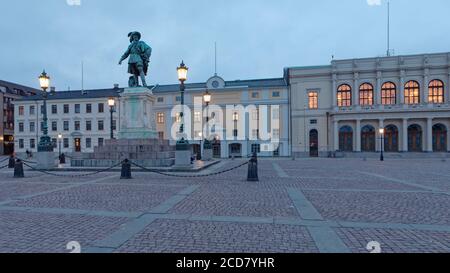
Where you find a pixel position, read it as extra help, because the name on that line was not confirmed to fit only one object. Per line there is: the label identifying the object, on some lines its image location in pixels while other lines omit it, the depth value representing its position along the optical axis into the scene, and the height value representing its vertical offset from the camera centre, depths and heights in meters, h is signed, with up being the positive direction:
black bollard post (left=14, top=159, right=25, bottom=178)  13.75 -1.52
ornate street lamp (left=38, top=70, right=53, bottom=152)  16.22 +0.33
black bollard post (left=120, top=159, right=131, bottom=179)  12.68 -1.45
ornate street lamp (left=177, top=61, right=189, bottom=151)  15.05 +2.23
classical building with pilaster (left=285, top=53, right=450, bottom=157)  40.94 +5.84
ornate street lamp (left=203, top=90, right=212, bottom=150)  22.38 -0.20
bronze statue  19.48 +6.48
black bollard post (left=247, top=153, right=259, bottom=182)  11.88 -1.41
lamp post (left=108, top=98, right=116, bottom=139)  21.62 +3.38
